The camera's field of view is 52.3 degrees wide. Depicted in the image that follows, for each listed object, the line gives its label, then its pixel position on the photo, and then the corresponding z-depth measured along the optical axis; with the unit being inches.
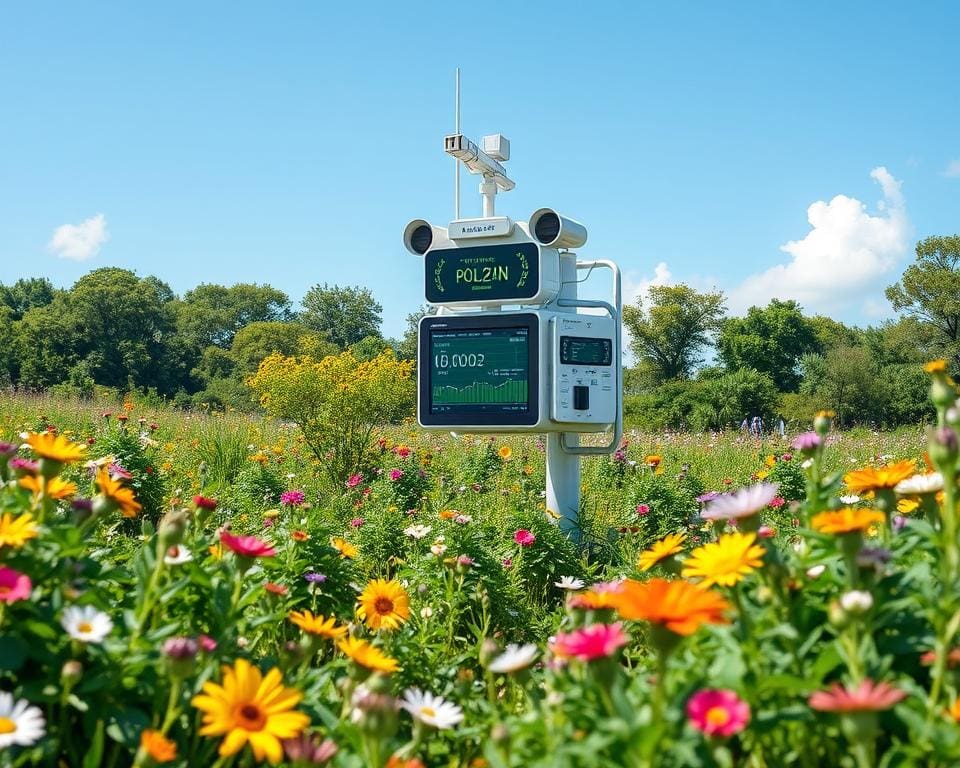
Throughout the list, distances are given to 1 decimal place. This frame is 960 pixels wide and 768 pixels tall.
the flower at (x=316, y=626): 85.1
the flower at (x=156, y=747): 60.7
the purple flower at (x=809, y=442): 89.0
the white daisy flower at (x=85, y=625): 70.7
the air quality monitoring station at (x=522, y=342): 232.4
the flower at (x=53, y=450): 83.2
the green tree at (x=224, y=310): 2123.5
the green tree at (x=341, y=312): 2096.5
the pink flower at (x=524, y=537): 179.0
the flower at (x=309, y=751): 57.2
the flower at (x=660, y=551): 82.4
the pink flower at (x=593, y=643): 57.5
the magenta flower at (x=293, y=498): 174.4
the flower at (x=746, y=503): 72.6
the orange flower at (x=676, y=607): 54.8
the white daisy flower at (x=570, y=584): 112.7
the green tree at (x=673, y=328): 1748.3
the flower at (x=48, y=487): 85.4
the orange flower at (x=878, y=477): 81.1
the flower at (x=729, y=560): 67.4
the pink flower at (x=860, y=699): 51.4
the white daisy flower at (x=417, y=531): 159.8
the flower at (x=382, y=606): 107.5
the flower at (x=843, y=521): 66.9
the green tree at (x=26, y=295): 1974.7
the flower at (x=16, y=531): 72.9
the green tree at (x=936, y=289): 1295.5
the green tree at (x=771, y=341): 1740.9
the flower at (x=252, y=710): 62.6
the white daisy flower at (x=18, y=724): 63.2
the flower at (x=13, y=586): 69.2
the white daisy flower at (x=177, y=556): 86.7
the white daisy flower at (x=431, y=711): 70.2
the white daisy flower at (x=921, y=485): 81.2
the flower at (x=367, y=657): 76.0
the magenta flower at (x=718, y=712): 52.6
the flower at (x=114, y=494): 84.9
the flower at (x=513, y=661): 67.1
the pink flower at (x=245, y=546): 82.2
